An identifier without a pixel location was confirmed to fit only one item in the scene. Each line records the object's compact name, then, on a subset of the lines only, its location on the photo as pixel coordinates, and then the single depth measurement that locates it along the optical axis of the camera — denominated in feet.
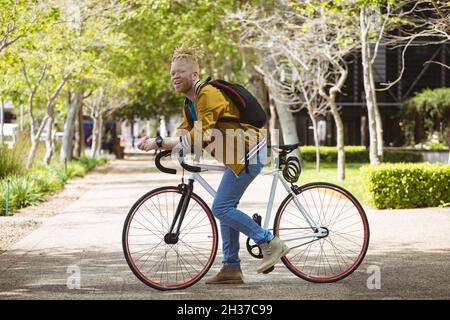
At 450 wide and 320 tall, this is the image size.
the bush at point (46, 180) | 60.54
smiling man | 20.39
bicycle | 21.24
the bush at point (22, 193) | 48.72
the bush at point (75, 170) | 85.38
